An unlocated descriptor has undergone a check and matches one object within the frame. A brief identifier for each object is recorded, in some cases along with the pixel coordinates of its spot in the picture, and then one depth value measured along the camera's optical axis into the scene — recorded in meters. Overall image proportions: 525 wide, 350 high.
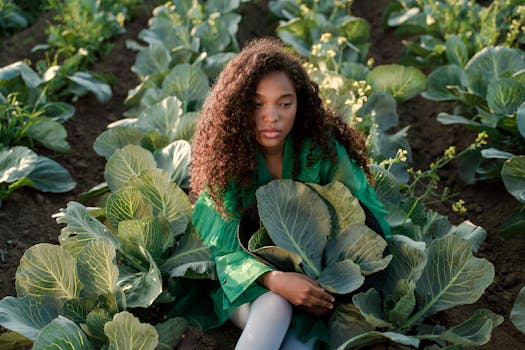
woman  2.62
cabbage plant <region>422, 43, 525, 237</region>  3.66
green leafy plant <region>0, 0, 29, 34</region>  5.66
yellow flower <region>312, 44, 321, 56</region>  4.51
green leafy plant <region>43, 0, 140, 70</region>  5.18
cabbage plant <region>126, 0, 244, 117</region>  4.31
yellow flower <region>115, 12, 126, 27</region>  5.37
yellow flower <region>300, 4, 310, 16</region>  5.29
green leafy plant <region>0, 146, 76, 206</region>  3.65
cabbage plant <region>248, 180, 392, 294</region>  2.73
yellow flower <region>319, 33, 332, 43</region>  4.43
